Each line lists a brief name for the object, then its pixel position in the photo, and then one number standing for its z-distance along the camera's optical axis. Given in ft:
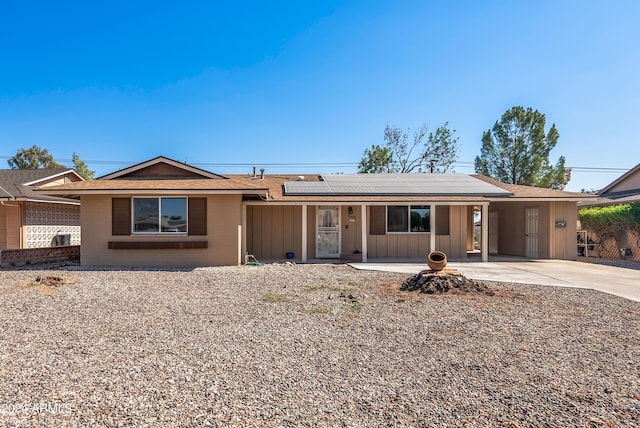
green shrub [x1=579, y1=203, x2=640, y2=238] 42.88
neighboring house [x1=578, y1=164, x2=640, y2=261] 43.50
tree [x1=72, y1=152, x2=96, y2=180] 111.96
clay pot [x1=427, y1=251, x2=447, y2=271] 24.91
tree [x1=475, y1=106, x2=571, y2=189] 86.74
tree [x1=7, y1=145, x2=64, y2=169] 119.34
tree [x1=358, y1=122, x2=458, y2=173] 102.58
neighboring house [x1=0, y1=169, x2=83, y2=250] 46.16
